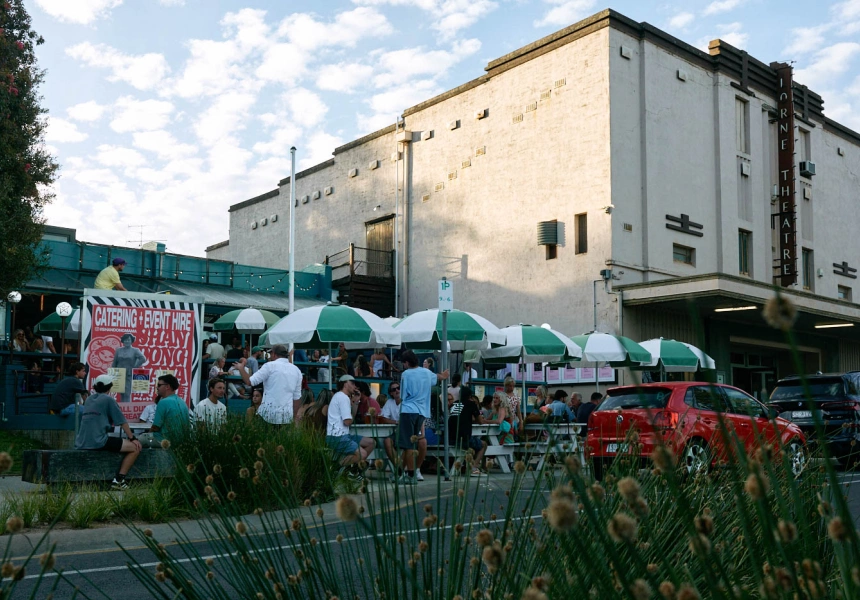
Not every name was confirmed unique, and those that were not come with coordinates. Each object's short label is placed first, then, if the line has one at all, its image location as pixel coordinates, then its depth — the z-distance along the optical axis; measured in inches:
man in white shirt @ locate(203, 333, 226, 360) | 772.1
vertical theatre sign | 1298.0
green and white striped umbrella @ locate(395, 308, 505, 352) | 651.5
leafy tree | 706.2
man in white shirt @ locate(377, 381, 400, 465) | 572.5
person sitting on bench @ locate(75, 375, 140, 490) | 421.7
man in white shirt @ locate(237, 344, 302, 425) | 470.6
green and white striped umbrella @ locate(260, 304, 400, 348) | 603.2
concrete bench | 392.2
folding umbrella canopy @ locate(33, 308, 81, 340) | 829.6
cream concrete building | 1126.4
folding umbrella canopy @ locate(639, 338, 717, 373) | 826.8
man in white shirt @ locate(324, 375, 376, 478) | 455.2
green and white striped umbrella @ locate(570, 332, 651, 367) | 749.9
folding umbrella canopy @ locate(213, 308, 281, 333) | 914.7
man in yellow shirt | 574.9
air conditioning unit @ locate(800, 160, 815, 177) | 1354.6
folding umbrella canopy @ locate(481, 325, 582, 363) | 718.5
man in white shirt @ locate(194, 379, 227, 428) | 370.0
